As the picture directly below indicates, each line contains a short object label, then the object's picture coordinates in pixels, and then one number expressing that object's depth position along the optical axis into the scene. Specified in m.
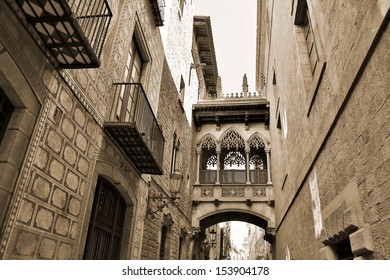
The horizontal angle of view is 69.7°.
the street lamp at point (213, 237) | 19.50
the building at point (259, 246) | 25.65
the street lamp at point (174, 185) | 7.23
